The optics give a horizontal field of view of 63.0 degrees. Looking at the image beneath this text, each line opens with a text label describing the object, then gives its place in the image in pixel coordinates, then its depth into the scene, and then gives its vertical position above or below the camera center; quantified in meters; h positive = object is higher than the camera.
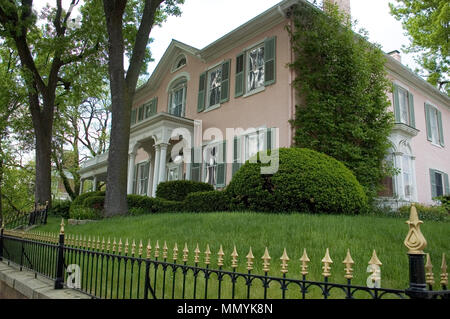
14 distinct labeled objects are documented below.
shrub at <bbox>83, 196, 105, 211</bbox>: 14.21 +0.76
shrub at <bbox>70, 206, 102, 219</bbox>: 12.82 +0.28
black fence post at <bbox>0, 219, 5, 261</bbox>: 8.00 -0.56
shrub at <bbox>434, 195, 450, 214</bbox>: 14.23 +1.13
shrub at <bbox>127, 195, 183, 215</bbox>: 13.09 +0.66
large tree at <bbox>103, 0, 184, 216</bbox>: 13.04 +4.88
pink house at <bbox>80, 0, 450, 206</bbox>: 13.82 +4.78
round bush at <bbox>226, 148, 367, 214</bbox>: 9.55 +1.03
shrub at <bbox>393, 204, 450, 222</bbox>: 11.20 +0.50
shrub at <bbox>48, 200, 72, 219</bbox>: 18.26 +0.61
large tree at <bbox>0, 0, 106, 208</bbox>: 15.44 +7.90
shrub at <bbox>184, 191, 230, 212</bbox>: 11.19 +0.71
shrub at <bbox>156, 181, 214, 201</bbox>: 14.34 +1.34
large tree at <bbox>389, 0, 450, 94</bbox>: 18.66 +10.83
